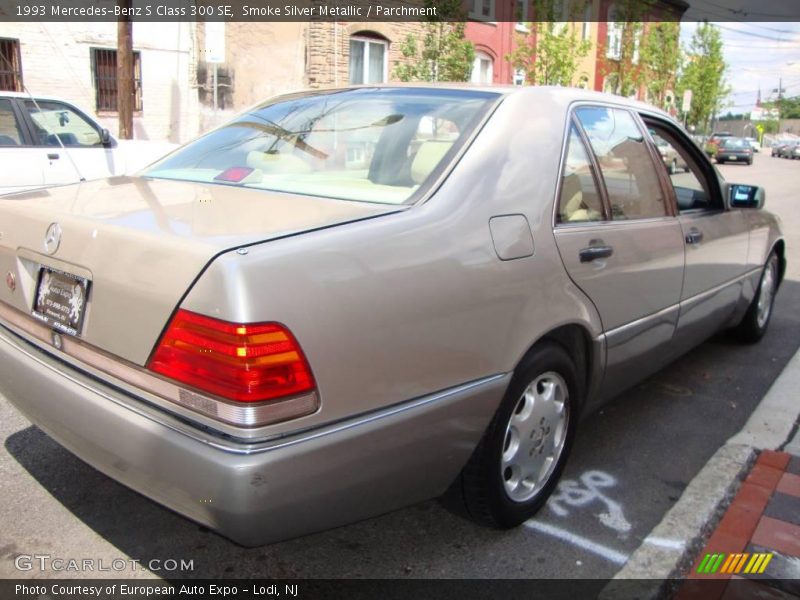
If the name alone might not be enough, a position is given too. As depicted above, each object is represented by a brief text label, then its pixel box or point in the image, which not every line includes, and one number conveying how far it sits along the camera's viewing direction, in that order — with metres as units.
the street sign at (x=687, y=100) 28.02
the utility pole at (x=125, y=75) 11.88
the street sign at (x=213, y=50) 11.91
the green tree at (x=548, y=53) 20.73
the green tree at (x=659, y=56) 28.31
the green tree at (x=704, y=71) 35.88
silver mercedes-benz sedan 1.88
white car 7.68
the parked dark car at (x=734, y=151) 34.19
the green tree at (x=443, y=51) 15.75
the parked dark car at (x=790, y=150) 44.62
